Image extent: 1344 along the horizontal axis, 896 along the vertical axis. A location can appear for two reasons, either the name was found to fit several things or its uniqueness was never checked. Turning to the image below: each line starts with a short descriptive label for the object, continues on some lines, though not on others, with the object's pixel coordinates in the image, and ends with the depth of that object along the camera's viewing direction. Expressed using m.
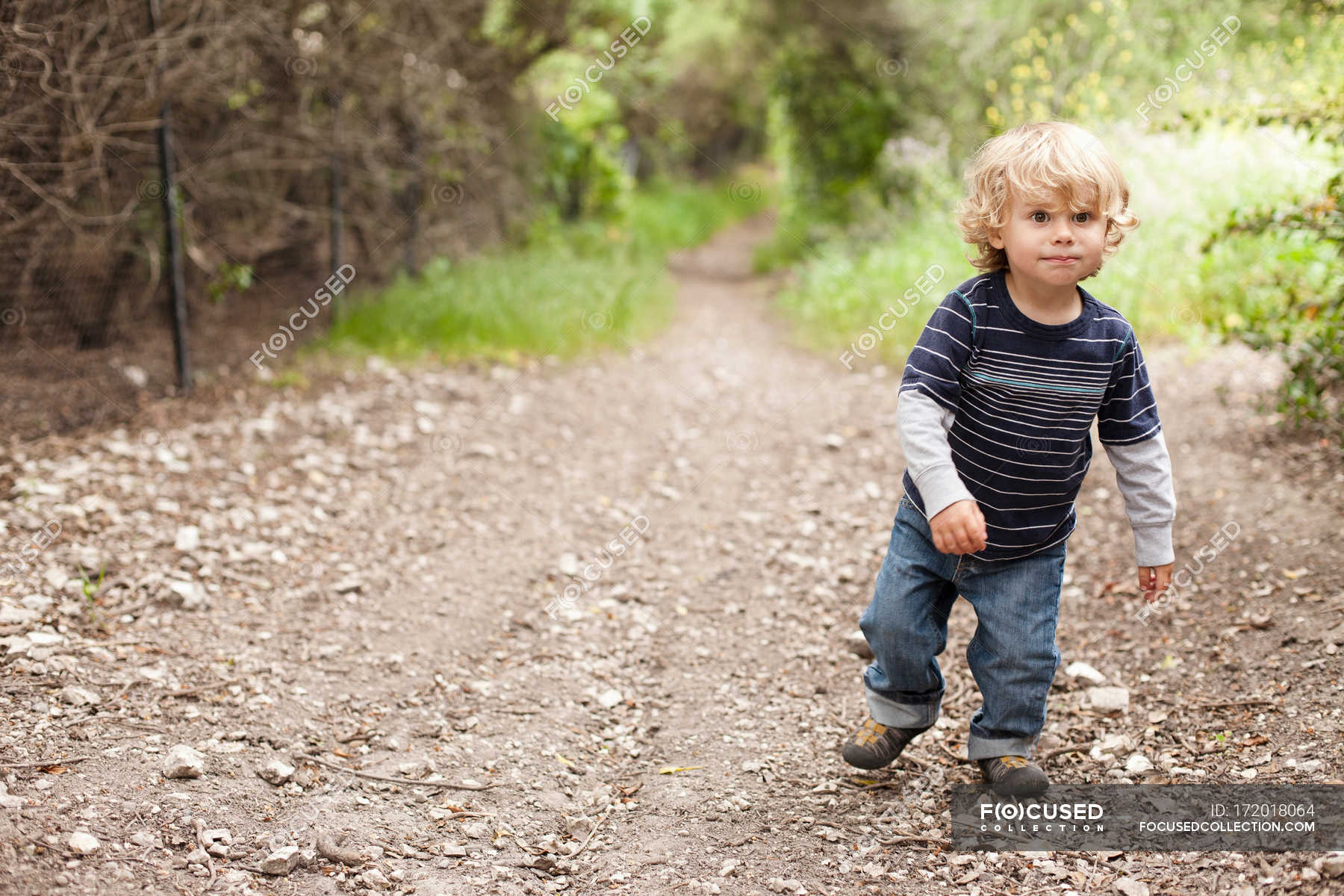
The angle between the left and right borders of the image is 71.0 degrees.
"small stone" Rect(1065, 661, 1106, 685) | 3.00
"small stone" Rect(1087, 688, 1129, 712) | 2.83
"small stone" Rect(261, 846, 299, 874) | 2.07
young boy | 2.09
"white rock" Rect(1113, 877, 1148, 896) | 2.04
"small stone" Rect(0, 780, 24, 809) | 2.09
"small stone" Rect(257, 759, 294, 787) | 2.42
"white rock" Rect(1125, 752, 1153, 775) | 2.51
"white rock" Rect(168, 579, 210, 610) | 3.26
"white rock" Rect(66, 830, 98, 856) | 2.01
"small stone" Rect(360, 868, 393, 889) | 2.09
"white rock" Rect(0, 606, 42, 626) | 2.89
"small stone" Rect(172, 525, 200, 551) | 3.61
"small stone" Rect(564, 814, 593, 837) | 2.36
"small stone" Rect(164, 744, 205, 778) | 2.34
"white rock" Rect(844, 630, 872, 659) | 3.23
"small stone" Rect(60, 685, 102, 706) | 2.59
